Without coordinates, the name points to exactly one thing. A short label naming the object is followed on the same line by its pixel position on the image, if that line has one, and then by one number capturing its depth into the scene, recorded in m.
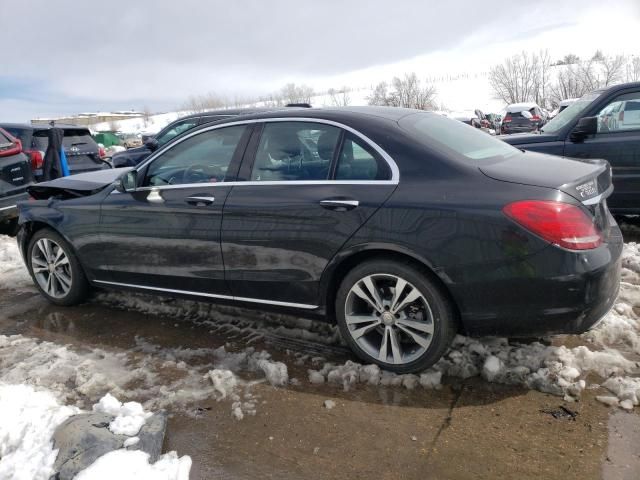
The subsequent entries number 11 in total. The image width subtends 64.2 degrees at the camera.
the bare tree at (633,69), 50.00
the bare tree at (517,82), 55.09
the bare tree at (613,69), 47.17
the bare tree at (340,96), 74.81
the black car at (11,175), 7.08
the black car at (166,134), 8.93
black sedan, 2.72
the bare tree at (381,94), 55.44
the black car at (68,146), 8.44
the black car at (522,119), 22.36
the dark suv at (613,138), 5.55
